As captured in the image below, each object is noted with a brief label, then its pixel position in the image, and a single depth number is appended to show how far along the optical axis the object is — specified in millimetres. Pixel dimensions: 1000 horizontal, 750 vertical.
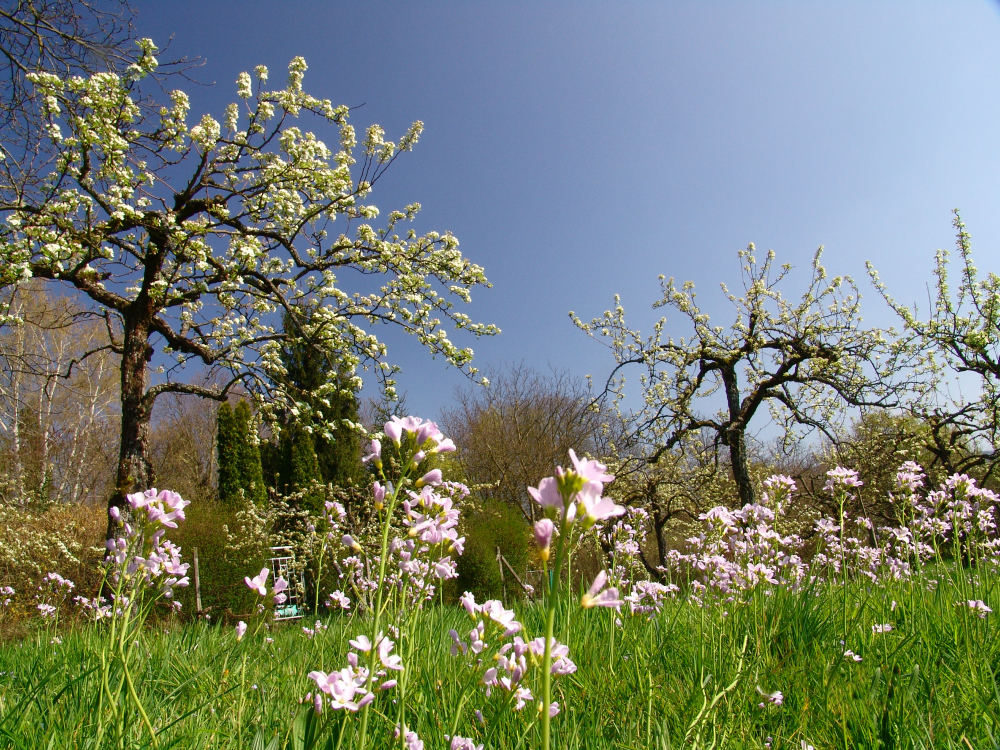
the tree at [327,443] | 17156
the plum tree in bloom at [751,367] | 9828
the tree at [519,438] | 17594
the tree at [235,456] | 17422
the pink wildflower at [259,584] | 1654
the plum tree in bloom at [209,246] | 6086
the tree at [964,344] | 9758
